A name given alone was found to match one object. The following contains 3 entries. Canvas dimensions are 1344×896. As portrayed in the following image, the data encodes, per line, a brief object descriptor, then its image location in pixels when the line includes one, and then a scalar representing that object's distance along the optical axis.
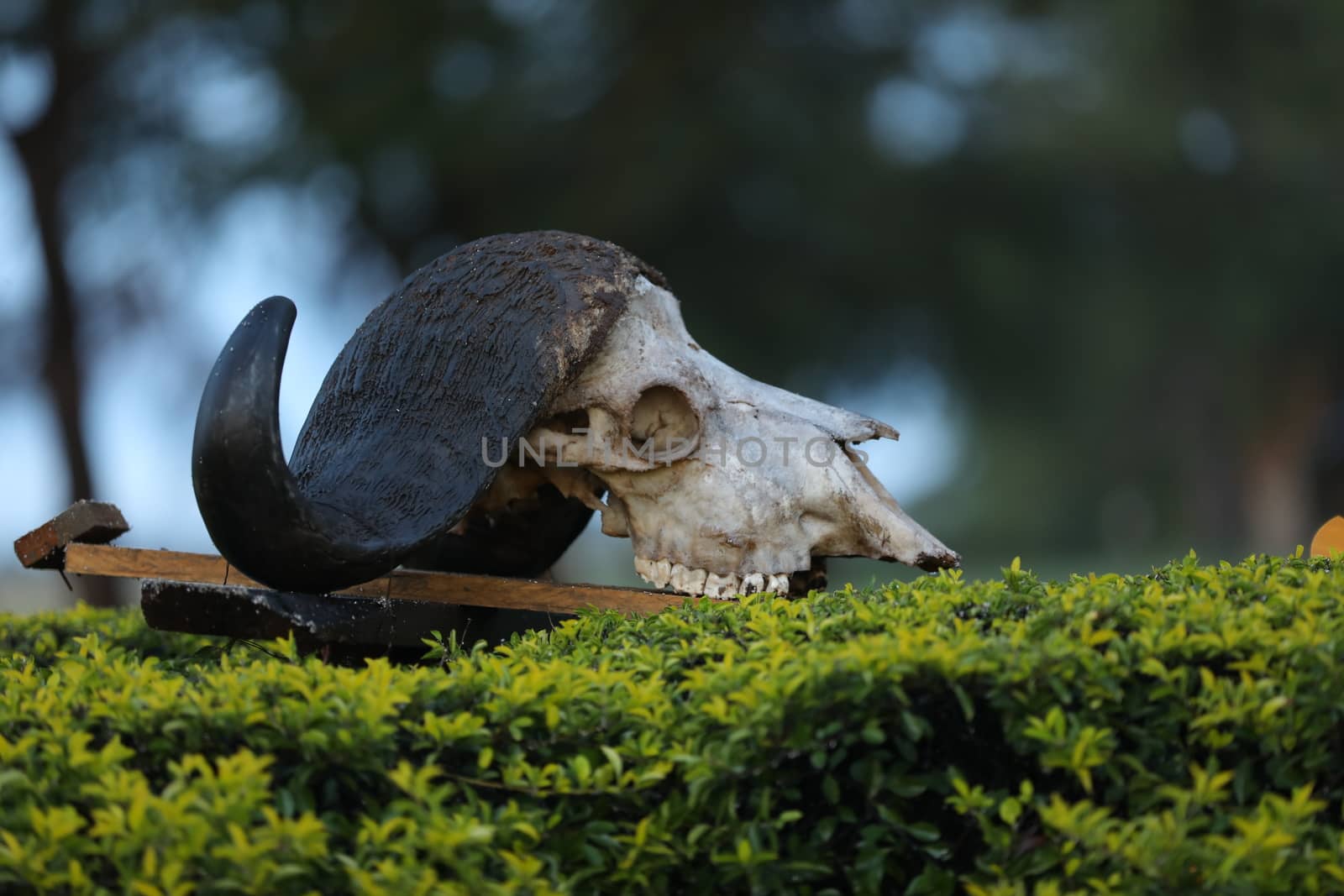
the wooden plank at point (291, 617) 7.39
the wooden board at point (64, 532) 9.25
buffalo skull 8.19
